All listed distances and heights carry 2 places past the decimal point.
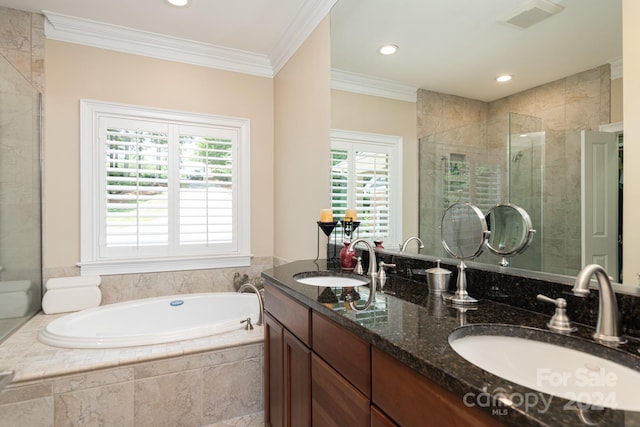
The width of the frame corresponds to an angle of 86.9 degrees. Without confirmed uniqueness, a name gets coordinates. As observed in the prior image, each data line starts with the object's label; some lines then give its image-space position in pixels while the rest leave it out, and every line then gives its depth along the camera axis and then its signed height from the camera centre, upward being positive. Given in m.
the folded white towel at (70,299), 2.56 -0.69
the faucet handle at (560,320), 0.87 -0.29
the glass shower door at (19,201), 2.28 +0.07
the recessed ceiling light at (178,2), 2.42 +1.50
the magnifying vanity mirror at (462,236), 1.22 -0.11
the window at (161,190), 2.79 +0.18
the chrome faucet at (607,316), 0.79 -0.25
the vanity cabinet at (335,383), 0.74 -0.51
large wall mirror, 0.98 +0.38
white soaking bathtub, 2.02 -0.81
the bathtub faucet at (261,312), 2.34 -0.72
